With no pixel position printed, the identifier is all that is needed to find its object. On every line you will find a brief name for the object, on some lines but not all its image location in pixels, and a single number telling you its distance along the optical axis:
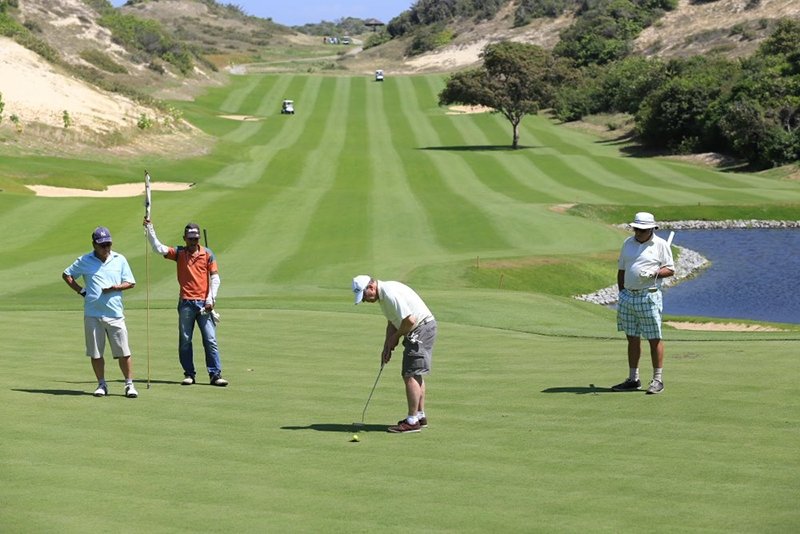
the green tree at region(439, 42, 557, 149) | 88.06
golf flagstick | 16.72
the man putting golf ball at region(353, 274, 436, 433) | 13.98
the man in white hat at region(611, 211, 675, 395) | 15.84
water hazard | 39.59
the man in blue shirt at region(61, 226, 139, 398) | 16.31
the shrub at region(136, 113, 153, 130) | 82.94
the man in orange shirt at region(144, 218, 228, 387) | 17.66
